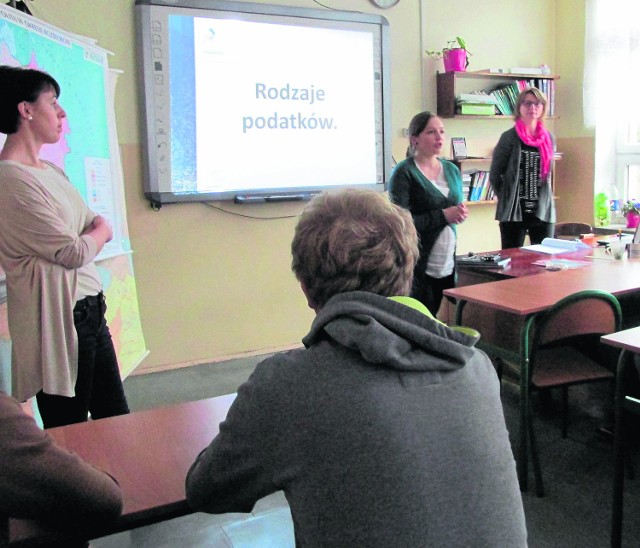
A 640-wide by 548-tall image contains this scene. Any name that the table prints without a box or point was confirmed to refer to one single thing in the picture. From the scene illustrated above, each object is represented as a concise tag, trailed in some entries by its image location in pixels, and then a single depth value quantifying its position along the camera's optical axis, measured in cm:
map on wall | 219
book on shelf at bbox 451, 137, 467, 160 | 488
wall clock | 445
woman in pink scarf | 414
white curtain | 495
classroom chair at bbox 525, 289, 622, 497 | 228
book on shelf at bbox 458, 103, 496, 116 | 473
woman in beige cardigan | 180
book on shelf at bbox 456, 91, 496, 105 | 474
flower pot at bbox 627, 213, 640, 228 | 476
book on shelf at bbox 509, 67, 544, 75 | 501
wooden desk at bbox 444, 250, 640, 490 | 232
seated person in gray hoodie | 83
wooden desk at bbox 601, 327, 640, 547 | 188
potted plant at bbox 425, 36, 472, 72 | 465
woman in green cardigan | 313
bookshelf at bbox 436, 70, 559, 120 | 471
